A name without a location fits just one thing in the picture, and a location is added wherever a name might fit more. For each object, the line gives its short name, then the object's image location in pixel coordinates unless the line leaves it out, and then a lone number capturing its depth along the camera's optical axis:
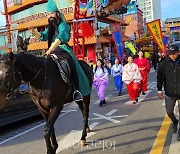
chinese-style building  40.78
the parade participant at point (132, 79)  11.03
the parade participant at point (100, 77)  11.77
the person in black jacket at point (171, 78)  5.65
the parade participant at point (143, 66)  13.24
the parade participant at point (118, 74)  13.93
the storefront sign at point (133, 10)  80.69
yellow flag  17.19
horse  4.12
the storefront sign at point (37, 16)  42.16
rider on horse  5.13
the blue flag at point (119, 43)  19.20
